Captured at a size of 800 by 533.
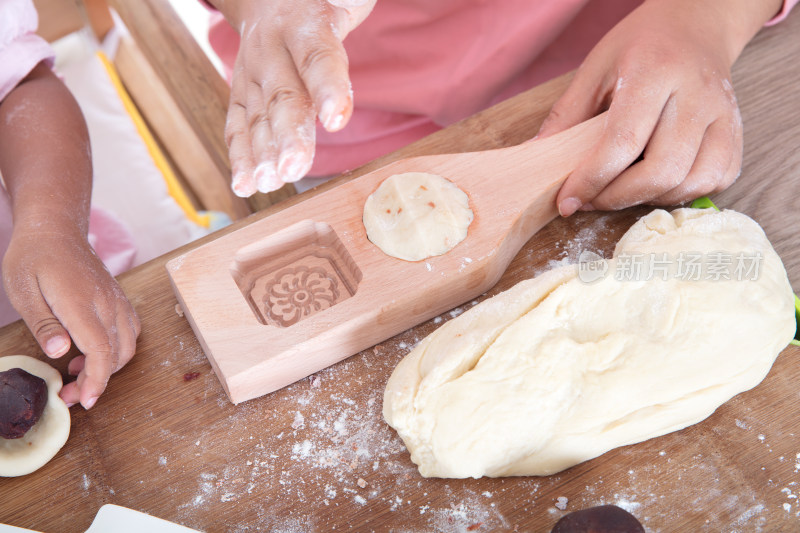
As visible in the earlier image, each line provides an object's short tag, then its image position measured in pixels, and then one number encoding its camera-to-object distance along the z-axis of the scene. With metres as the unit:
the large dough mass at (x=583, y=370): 0.71
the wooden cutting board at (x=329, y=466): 0.71
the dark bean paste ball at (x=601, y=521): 0.67
